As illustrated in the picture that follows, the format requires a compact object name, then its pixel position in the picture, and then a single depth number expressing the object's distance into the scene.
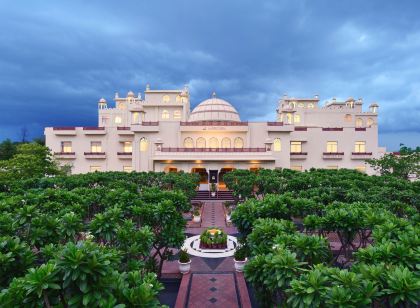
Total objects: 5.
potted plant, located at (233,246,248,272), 12.86
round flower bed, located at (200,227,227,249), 15.84
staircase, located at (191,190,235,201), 33.25
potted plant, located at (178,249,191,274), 12.71
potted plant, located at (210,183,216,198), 33.66
